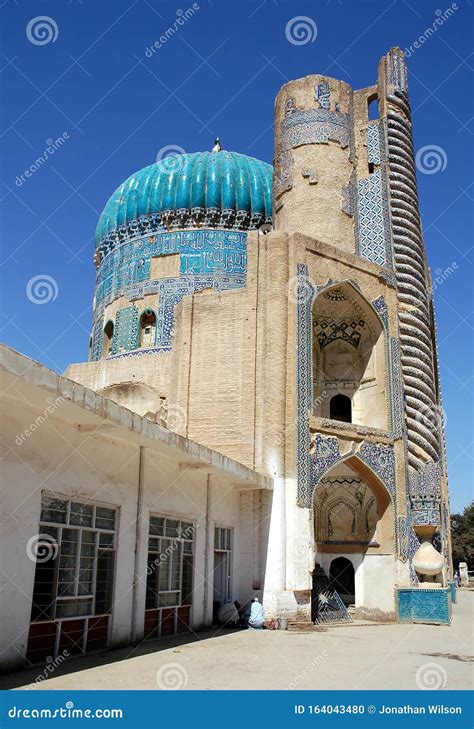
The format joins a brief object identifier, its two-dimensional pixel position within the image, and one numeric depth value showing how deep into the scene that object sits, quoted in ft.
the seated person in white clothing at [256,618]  38.81
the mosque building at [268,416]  27.61
